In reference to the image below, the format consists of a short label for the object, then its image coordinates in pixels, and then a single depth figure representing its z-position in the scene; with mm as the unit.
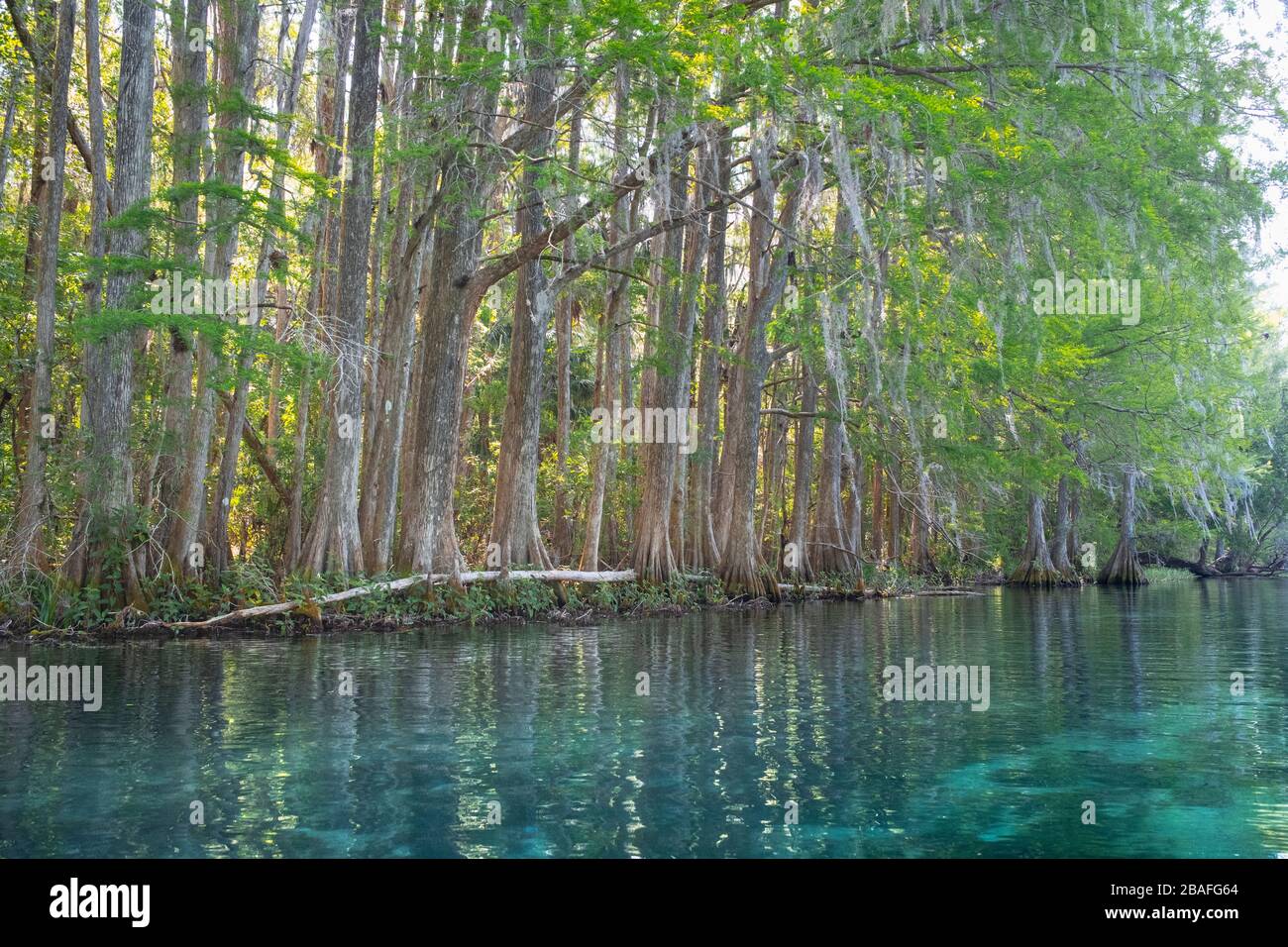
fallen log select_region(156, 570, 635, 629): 14055
